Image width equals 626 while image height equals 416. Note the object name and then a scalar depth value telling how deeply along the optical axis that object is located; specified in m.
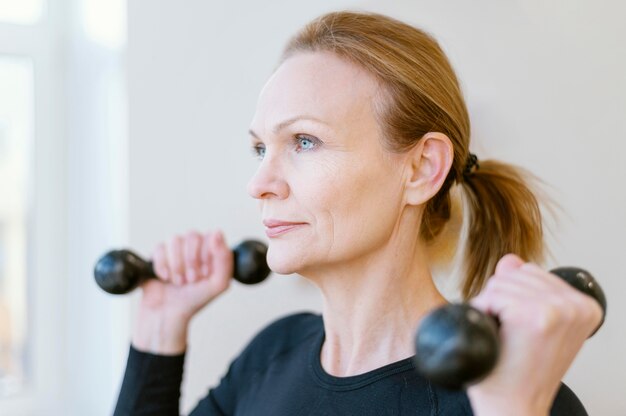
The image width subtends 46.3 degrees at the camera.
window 1.97
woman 1.00
